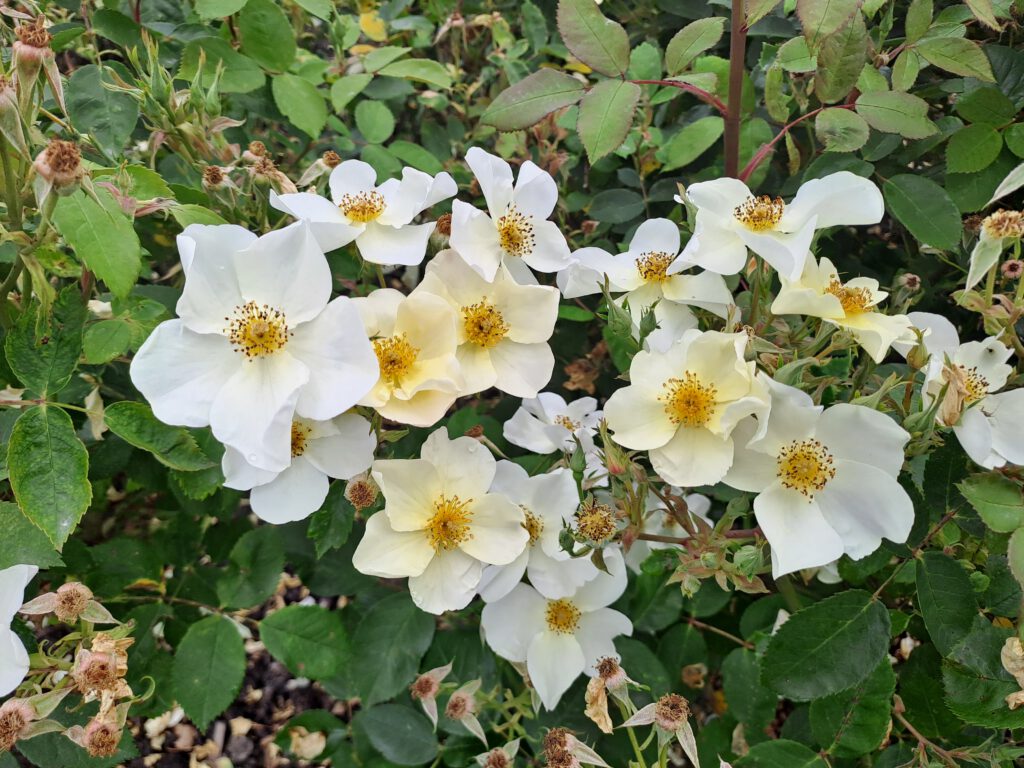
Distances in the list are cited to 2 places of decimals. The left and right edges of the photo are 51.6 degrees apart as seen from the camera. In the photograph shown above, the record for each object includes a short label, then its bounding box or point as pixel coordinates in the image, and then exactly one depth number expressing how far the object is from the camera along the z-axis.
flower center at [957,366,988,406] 0.39
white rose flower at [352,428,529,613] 0.39
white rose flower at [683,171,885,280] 0.38
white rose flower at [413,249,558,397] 0.39
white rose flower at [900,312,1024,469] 0.37
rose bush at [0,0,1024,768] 0.36
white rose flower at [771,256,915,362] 0.36
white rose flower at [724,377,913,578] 0.35
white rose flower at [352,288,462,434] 0.36
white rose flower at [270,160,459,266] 0.39
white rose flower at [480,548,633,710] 0.44
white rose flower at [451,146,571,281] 0.41
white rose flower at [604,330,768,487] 0.36
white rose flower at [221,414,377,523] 0.37
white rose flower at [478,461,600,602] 0.41
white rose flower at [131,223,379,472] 0.34
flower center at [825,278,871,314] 0.37
